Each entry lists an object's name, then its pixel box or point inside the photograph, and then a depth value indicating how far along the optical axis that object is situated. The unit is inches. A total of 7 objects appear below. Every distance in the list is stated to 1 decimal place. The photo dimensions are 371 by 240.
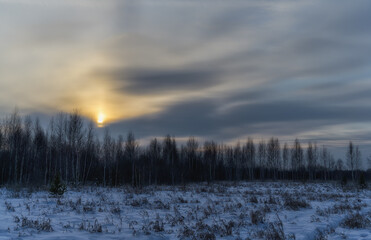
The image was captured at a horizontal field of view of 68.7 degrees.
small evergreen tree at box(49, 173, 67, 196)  689.0
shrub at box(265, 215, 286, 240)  296.4
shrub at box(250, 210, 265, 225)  396.8
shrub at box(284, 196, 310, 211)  562.1
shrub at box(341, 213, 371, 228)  370.3
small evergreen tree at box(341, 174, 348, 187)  1584.4
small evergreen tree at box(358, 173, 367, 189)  1365.7
